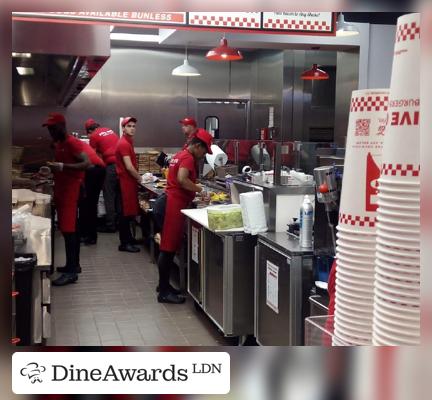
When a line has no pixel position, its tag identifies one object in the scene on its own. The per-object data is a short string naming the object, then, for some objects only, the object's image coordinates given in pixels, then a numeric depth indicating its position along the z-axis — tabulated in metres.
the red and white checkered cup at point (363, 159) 1.56
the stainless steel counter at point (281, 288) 3.26
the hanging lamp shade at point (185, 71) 7.72
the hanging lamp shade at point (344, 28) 4.96
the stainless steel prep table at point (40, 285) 3.20
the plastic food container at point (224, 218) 4.07
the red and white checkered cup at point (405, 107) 1.37
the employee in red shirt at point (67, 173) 5.29
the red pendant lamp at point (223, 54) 5.73
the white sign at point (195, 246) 4.89
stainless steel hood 2.63
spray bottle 3.31
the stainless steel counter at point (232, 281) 4.05
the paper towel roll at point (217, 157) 6.12
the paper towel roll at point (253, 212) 3.92
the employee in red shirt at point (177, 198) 4.80
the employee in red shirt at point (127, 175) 6.94
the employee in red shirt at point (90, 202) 7.75
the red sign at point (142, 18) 2.79
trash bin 3.00
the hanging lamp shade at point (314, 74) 7.66
